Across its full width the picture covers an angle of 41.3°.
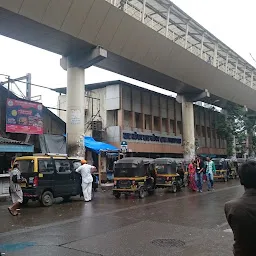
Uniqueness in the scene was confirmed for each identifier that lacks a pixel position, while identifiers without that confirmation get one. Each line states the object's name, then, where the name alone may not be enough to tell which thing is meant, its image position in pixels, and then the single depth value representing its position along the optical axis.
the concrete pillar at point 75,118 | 20.55
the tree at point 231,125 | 39.00
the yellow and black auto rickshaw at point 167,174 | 18.42
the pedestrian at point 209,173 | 19.30
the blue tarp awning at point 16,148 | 15.52
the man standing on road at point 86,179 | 14.85
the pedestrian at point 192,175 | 19.27
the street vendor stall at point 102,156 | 23.14
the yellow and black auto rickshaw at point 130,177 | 15.70
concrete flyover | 16.92
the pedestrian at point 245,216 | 2.87
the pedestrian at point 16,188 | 11.46
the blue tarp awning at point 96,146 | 23.03
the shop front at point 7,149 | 15.50
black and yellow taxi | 13.05
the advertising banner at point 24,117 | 18.88
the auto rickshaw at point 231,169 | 30.22
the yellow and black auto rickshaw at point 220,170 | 27.12
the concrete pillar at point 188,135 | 31.48
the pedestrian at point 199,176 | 18.40
